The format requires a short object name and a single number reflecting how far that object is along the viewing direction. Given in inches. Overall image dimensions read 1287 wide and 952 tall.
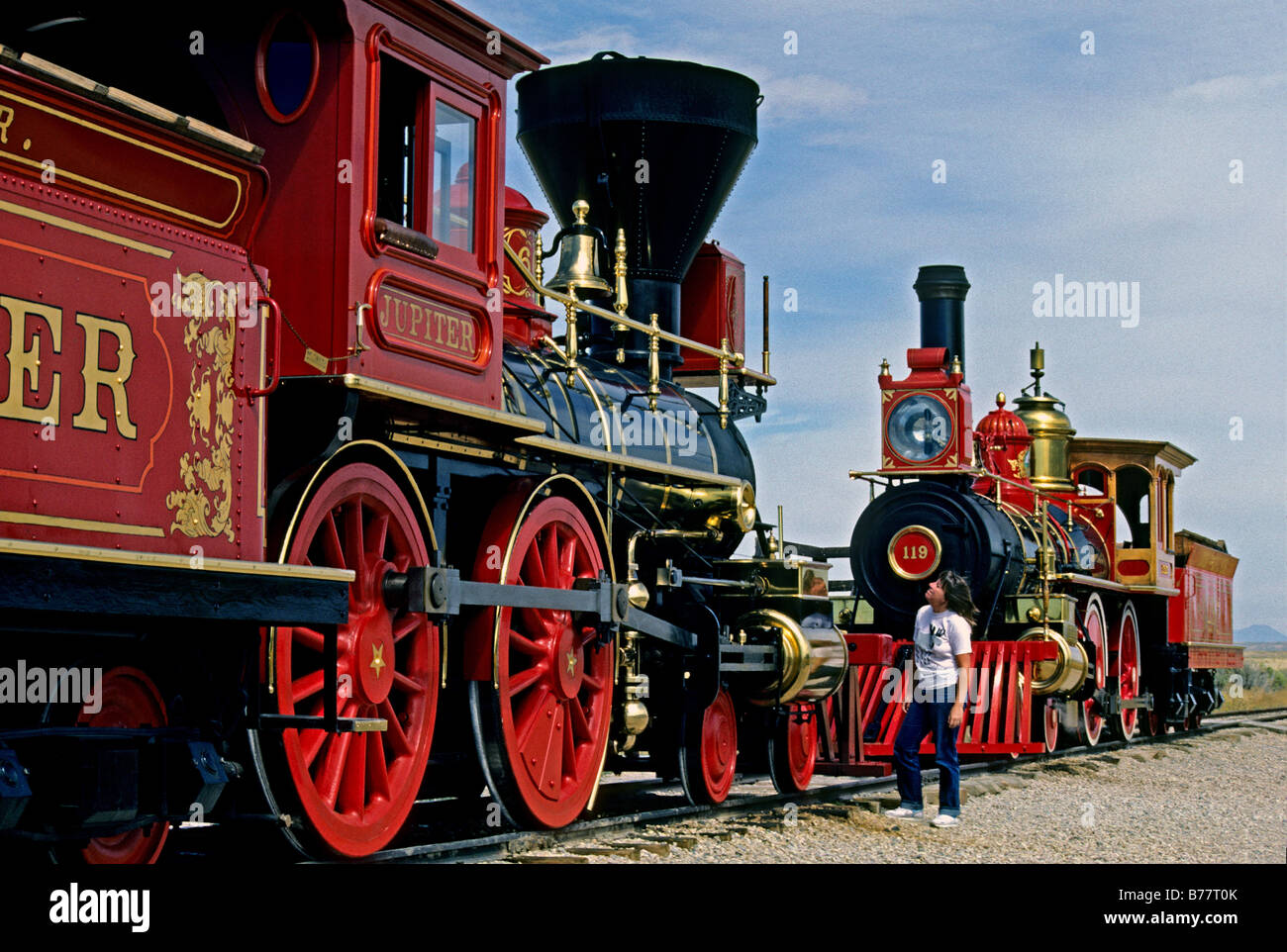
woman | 372.2
